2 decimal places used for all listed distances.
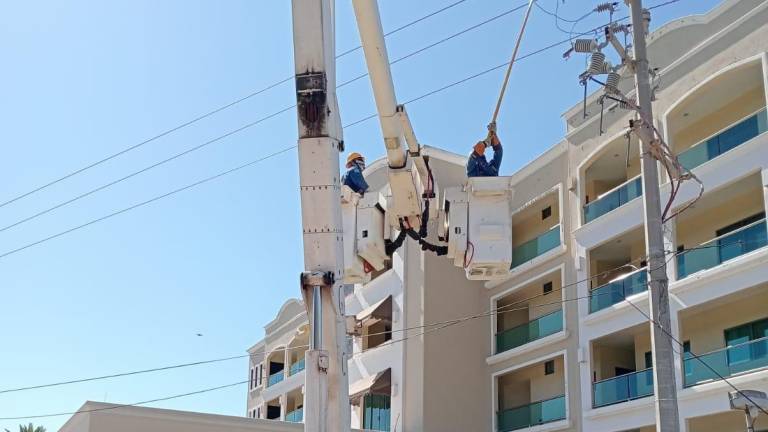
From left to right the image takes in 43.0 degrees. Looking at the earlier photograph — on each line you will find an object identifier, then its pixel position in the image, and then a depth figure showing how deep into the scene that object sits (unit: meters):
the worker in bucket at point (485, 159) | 12.63
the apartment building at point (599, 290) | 27.64
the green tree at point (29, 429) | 39.31
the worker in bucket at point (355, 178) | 12.23
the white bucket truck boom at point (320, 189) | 8.57
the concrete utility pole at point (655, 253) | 14.51
